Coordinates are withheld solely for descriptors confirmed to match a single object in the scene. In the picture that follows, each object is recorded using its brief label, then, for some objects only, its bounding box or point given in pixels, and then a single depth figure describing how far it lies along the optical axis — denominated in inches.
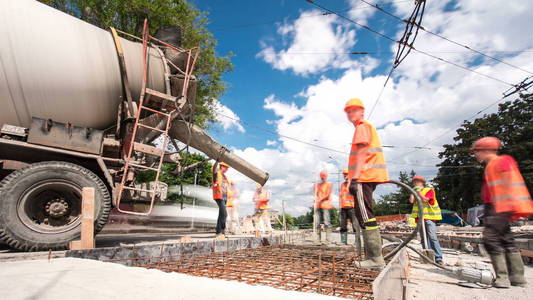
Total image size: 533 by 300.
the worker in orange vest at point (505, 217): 106.4
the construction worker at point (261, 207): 401.7
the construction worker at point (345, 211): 266.1
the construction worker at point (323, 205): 283.6
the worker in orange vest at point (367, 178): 111.2
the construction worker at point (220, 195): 252.7
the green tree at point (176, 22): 476.4
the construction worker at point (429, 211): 165.4
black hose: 120.0
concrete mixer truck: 133.8
